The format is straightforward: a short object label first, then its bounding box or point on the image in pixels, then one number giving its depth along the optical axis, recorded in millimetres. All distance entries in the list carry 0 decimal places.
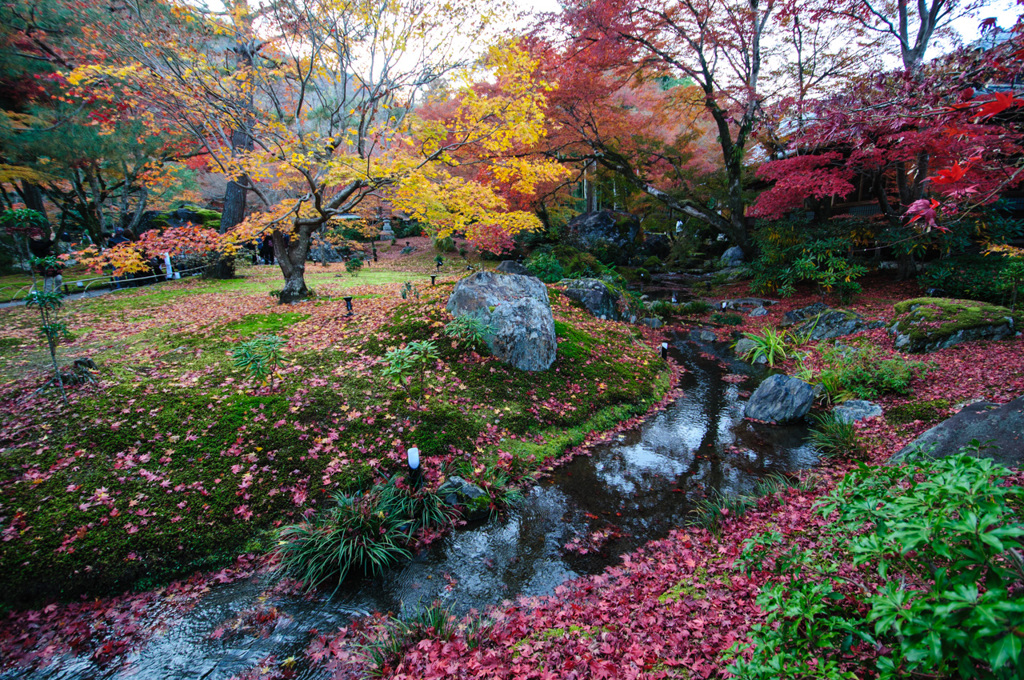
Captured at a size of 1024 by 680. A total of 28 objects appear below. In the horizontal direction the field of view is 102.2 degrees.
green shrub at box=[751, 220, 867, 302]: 12281
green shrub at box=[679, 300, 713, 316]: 14352
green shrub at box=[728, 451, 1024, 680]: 1433
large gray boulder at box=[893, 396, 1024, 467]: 3941
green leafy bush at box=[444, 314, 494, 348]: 7855
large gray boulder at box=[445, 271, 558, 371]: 7969
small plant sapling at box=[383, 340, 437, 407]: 5781
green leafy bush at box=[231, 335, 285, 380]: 6114
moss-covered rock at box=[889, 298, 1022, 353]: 7641
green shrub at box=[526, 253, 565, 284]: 15672
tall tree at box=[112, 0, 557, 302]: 7586
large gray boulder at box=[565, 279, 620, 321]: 12219
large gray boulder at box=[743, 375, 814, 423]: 7082
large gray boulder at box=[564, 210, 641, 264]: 22250
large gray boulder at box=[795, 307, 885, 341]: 10039
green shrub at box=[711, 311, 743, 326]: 13122
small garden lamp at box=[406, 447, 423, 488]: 4914
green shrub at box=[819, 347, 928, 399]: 6898
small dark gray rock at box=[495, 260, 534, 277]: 15320
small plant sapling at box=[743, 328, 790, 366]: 9953
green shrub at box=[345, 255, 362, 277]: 17828
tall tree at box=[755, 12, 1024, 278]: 3256
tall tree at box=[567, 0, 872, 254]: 12430
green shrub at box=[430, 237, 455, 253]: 25500
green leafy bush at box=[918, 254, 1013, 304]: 10117
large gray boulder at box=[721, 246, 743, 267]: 19747
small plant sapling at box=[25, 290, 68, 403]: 5336
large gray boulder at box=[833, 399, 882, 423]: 6457
